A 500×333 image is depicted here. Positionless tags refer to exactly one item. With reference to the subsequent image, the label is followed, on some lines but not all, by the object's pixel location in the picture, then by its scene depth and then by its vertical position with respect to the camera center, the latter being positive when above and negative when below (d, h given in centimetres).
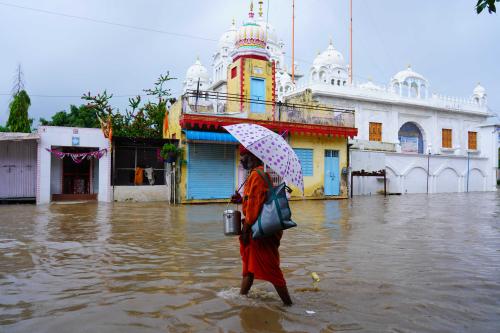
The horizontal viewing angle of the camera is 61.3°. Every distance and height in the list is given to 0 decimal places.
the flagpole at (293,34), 3621 +1243
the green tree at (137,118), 2320 +336
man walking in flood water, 392 -65
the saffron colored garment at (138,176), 1880 +0
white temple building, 2978 +439
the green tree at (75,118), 3409 +476
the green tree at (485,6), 363 +149
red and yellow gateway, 1839 +233
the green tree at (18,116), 2752 +395
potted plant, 1753 +102
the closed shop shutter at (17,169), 1786 +29
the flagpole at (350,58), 3578 +1012
